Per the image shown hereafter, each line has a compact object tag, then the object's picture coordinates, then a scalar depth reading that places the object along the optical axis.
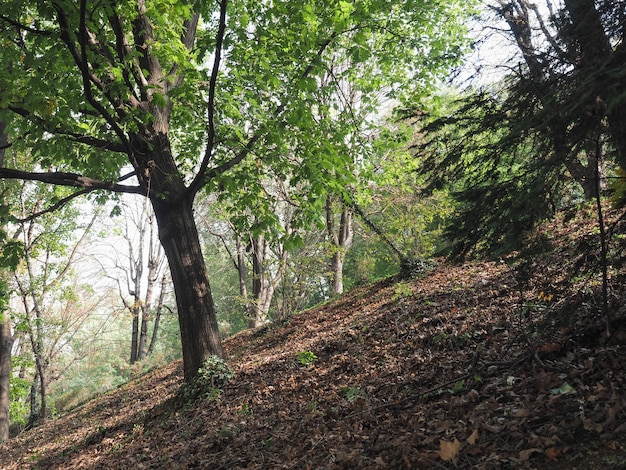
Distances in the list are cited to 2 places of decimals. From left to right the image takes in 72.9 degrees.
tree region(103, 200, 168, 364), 19.08
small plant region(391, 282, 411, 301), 7.31
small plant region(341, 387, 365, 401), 4.27
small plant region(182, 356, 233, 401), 6.15
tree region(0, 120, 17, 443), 11.60
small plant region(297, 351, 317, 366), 6.03
